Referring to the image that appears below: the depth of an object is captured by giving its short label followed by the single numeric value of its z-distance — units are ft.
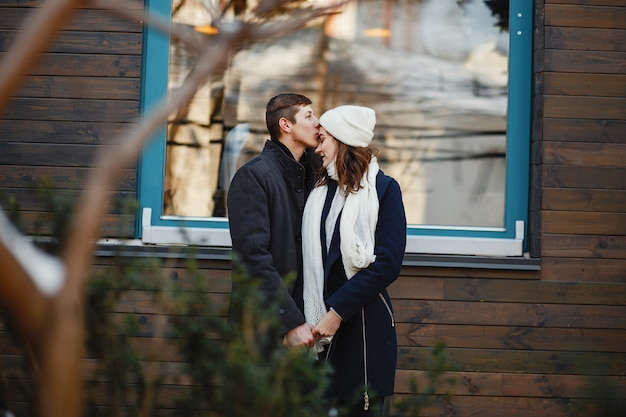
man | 11.50
